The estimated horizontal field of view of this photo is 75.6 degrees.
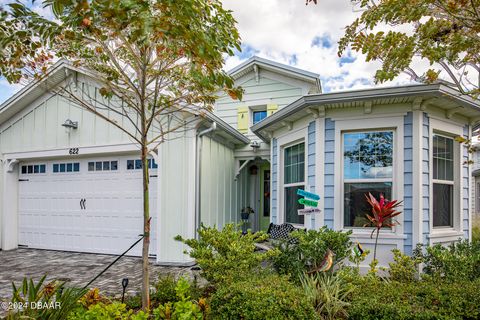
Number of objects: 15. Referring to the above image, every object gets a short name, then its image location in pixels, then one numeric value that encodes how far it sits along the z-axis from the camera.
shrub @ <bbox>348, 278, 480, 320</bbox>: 2.82
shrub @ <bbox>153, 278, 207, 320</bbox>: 2.56
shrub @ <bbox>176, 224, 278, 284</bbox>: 3.46
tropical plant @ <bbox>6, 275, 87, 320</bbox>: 2.65
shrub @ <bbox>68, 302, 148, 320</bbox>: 2.56
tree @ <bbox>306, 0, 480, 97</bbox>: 3.19
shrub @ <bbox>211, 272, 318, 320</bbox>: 2.68
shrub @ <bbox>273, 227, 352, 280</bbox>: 4.03
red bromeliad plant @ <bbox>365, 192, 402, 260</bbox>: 4.30
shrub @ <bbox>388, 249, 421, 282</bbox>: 4.10
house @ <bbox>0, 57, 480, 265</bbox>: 4.79
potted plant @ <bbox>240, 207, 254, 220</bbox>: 8.64
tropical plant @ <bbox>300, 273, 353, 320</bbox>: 3.21
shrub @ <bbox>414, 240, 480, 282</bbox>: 3.99
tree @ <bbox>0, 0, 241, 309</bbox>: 2.13
